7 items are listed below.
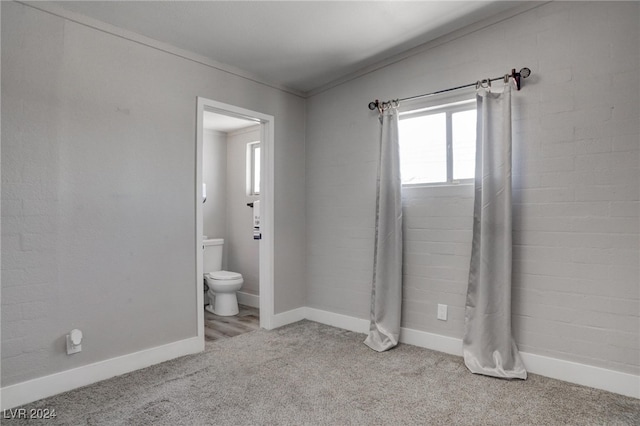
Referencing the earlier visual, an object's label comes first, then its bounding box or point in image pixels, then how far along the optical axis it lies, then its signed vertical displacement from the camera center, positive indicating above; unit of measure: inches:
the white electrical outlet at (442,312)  111.8 -31.8
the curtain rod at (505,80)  96.3 +36.1
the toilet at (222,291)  160.6 -36.7
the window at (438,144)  110.1 +21.1
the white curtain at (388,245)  118.2 -11.8
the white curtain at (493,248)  95.5 -10.3
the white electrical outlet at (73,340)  90.3 -32.9
